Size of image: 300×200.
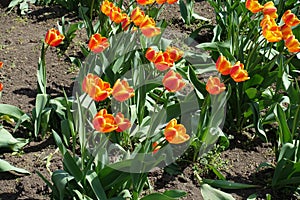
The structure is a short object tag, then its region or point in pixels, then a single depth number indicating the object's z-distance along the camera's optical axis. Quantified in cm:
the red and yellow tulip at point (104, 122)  354
